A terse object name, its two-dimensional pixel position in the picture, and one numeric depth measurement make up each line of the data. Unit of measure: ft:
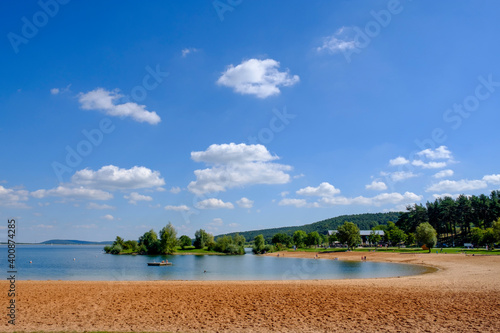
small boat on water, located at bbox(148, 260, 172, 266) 235.40
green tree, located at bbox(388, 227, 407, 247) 390.05
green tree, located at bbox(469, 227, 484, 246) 307.72
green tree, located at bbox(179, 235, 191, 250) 497.05
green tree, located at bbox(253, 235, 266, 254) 448.82
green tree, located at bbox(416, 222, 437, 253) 289.33
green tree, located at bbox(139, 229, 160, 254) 423.23
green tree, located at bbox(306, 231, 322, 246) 503.61
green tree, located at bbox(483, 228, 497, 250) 279.90
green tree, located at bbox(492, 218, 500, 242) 261.03
